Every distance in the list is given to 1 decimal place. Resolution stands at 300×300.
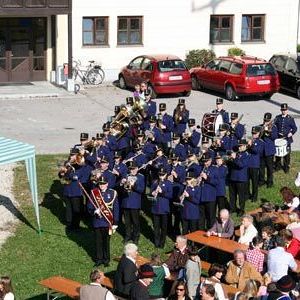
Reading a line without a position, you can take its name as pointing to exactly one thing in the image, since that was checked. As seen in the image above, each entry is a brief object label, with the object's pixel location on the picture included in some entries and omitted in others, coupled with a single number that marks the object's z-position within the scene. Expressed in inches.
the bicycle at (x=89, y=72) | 1283.2
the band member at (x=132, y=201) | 652.1
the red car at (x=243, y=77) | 1155.3
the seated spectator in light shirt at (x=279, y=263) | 527.2
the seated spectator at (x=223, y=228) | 605.6
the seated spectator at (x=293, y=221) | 587.2
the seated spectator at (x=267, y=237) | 559.5
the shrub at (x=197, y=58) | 1327.5
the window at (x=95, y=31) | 1300.4
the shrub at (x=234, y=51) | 1348.4
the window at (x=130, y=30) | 1317.7
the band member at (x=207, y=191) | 663.8
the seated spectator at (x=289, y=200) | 640.4
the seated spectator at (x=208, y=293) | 460.1
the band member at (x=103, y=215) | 620.1
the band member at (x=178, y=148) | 729.6
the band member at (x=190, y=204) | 645.9
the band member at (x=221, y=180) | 673.0
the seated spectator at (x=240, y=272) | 521.3
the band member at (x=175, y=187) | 661.3
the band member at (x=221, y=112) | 797.9
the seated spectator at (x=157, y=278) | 525.0
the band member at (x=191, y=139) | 749.3
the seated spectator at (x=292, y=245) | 545.3
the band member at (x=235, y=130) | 754.2
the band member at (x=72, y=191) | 686.2
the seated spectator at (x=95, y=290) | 475.2
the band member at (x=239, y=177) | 714.2
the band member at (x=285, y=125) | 784.3
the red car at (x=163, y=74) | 1167.0
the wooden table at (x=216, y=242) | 582.6
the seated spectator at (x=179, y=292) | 498.6
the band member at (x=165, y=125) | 794.2
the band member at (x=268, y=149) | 762.2
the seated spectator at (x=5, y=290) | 484.7
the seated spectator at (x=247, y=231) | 580.1
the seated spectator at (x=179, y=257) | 550.3
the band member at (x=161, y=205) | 649.6
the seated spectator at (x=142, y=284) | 476.4
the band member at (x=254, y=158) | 737.0
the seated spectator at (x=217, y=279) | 489.6
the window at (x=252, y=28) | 1381.6
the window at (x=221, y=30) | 1369.3
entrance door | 1262.3
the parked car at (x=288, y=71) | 1200.2
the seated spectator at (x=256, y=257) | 543.8
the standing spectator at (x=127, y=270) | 512.7
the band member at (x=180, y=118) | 819.4
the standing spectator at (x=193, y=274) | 517.5
